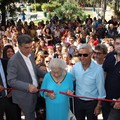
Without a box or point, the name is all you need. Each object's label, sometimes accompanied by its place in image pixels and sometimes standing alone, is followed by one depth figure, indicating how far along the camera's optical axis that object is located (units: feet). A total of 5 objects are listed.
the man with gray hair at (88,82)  11.68
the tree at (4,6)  51.12
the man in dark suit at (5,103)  12.36
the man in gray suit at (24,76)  11.30
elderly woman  11.48
